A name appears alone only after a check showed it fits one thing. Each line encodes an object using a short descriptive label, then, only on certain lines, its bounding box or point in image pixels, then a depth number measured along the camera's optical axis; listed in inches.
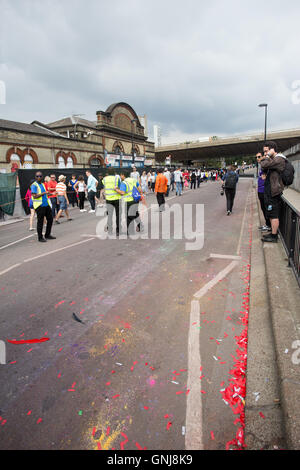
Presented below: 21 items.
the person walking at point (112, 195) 294.5
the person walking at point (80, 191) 539.0
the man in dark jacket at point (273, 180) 209.6
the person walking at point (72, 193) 624.4
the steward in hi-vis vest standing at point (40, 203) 286.0
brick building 1097.4
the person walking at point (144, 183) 837.8
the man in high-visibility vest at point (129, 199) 298.3
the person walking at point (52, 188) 422.6
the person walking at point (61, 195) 417.1
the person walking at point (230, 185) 394.3
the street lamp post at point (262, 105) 1217.3
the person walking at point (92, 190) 493.0
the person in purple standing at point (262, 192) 273.4
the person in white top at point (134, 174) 685.5
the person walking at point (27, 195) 497.4
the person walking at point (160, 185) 460.4
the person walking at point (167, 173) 797.6
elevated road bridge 2398.0
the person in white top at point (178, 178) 709.5
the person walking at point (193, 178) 969.5
